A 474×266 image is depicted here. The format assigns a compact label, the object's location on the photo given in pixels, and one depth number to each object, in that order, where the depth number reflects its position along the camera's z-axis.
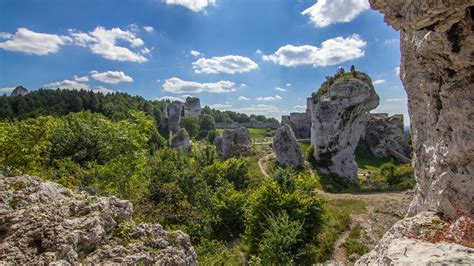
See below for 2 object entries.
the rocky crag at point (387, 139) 57.91
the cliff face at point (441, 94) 6.62
